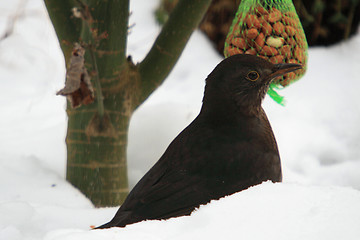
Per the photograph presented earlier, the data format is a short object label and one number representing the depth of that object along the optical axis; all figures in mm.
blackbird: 4160
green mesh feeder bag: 4785
